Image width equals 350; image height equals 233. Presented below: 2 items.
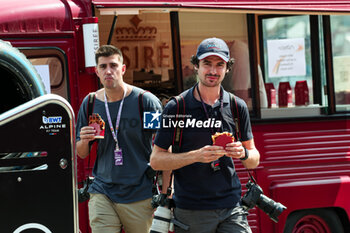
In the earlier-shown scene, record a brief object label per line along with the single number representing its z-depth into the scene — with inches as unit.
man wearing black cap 306.8
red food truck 467.8
